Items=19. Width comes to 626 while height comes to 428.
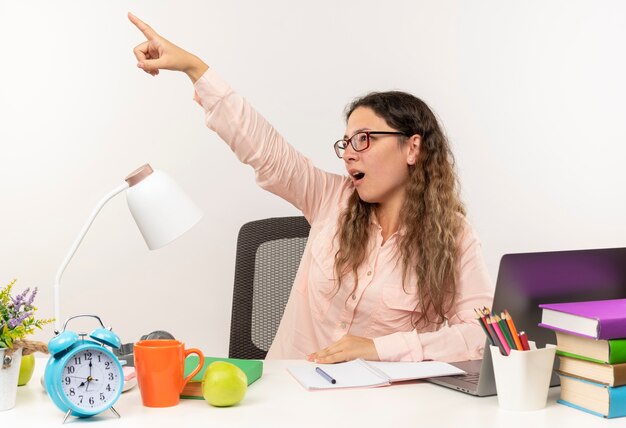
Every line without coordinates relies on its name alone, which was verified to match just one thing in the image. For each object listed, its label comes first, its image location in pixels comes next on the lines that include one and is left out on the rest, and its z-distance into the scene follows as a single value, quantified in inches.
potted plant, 54.2
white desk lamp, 56.5
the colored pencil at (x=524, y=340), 55.9
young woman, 85.2
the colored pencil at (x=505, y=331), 55.6
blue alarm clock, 52.1
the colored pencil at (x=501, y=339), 55.6
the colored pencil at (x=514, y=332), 55.4
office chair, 94.3
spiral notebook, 61.8
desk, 52.4
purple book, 54.5
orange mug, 54.9
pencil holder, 55.6
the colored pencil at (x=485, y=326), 56.3
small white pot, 54.1
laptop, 57.6
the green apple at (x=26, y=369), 60.4
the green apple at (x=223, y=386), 55.1
